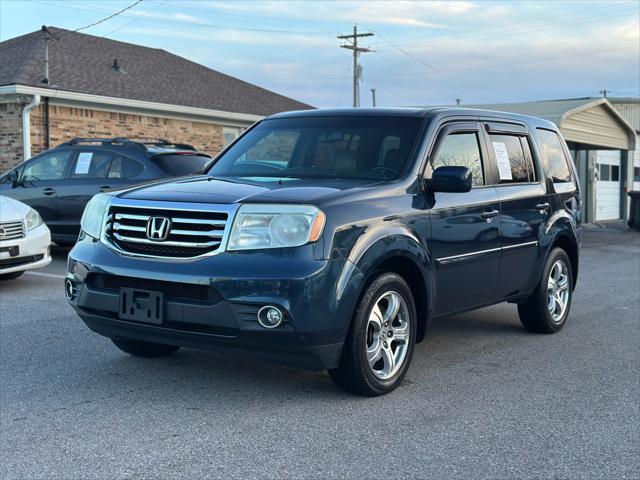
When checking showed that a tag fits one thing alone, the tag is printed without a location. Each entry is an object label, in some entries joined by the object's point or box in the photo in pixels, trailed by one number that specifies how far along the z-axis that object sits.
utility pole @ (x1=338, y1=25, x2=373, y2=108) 45.12
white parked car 9.05
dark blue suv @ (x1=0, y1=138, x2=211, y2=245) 11.67
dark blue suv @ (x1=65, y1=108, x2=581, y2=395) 4.50
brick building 17.75
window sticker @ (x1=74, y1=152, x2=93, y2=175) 12.13
